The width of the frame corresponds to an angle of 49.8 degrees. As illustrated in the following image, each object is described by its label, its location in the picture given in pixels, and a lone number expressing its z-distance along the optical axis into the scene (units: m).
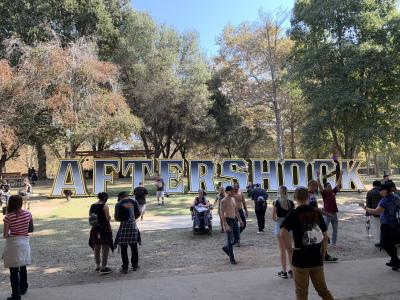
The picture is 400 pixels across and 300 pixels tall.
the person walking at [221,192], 11.73
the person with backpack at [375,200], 10.35
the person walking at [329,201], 10.54
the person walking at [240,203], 11.43
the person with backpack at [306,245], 5.20
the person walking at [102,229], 8.68
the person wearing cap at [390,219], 8.12
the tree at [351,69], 26.25
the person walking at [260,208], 13.23
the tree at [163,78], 36.56
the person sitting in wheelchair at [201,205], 12.88
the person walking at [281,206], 8.41
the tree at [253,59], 35.84
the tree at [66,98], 26.38
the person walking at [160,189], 21.51
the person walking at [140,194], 15.37
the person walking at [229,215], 9.18
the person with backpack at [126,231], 8.73
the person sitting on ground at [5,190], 21.48
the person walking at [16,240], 6.68
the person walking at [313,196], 9.09
